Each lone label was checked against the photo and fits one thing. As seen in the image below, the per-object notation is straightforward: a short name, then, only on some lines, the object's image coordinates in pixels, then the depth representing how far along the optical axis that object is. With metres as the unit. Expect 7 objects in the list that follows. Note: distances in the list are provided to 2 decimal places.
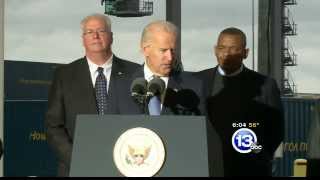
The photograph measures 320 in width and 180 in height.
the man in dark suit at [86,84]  6.41
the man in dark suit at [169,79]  5.84
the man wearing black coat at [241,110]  7.12
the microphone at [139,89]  5.46
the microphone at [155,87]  5.44
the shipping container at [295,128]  21.90
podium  5.22
